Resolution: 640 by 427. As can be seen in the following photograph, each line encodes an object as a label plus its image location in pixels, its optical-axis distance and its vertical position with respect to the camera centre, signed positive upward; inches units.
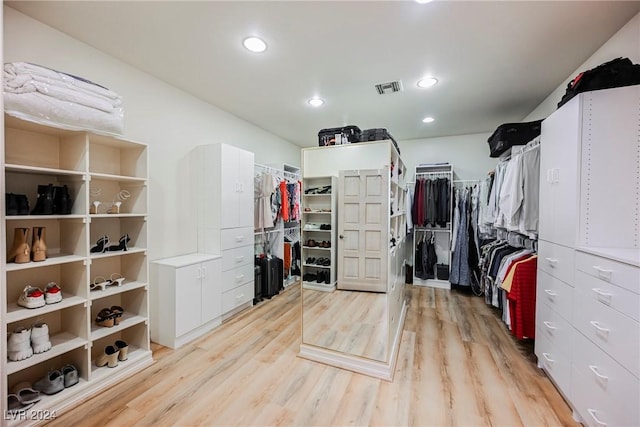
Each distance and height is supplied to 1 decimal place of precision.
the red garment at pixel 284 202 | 165.2 +4.3
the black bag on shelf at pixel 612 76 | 63.0 +33.5
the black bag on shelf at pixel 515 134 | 114.3 +34.9
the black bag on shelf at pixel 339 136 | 94.4 +27.9
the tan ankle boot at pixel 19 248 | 65.0 -10.6
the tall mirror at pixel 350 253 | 89.7 -16.6
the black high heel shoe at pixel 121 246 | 84.6 -12.7
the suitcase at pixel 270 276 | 151.0 -39.9
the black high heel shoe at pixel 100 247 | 81.8 -12.5
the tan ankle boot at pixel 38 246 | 67.7 -10.2
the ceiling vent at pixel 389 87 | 104.7 +51.1
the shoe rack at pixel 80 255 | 68.8 -14.1
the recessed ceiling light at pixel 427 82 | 100.8 +51.1
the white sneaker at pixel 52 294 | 69.5 -23.6
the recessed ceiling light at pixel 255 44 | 79.2 +51.5
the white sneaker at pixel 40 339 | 67.2 -34.5
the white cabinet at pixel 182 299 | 98.3 -36.3
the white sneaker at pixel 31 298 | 66.2 -23.6
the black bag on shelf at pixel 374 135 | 94.8 +27.6
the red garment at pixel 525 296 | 93.0 -30.7
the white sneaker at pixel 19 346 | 63.4 -34.4
